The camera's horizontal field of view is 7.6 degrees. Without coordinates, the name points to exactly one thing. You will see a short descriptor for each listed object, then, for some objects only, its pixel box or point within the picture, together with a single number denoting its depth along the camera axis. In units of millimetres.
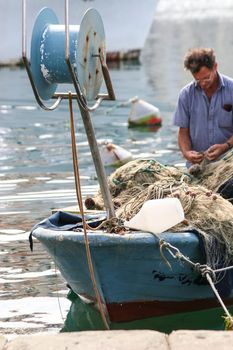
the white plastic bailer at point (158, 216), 12502
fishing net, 12798
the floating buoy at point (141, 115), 33009
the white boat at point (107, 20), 61775
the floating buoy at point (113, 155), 24738
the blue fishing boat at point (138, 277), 12388
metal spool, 11649
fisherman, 14989
